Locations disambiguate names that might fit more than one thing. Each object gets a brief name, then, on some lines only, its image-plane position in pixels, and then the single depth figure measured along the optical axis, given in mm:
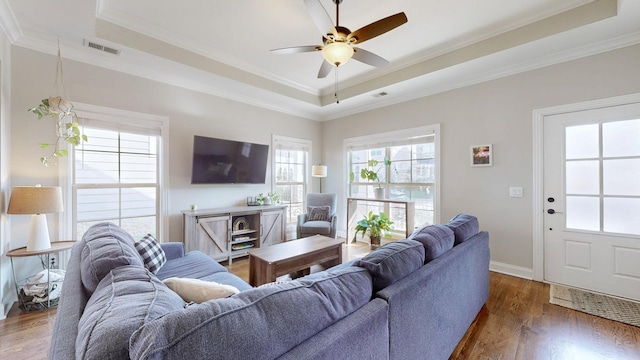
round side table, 2270
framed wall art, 3361
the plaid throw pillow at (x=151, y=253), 1981
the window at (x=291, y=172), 4910
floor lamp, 4895
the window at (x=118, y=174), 2975
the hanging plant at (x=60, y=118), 2463
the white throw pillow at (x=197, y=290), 1155
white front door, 2535
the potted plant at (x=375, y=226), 4215
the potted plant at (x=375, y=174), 4270
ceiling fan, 1920
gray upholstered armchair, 4203
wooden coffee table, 2420
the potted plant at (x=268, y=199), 4383
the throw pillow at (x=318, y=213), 4527
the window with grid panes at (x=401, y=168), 4016
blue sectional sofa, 646
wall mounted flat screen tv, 3719
